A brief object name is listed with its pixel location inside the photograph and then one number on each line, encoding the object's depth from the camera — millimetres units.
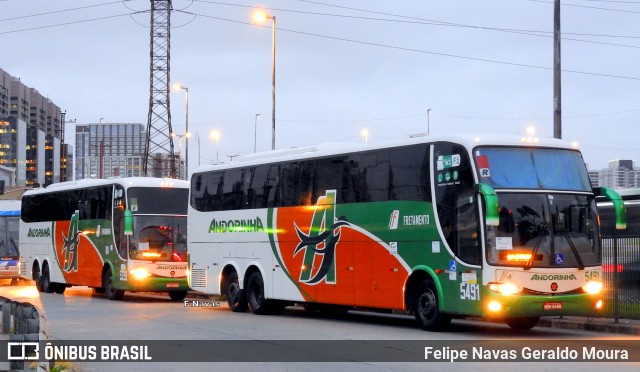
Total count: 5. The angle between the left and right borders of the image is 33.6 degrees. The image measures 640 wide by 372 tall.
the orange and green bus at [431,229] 18406
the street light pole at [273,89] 43406
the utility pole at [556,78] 25750
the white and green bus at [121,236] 32250
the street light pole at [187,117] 67912
